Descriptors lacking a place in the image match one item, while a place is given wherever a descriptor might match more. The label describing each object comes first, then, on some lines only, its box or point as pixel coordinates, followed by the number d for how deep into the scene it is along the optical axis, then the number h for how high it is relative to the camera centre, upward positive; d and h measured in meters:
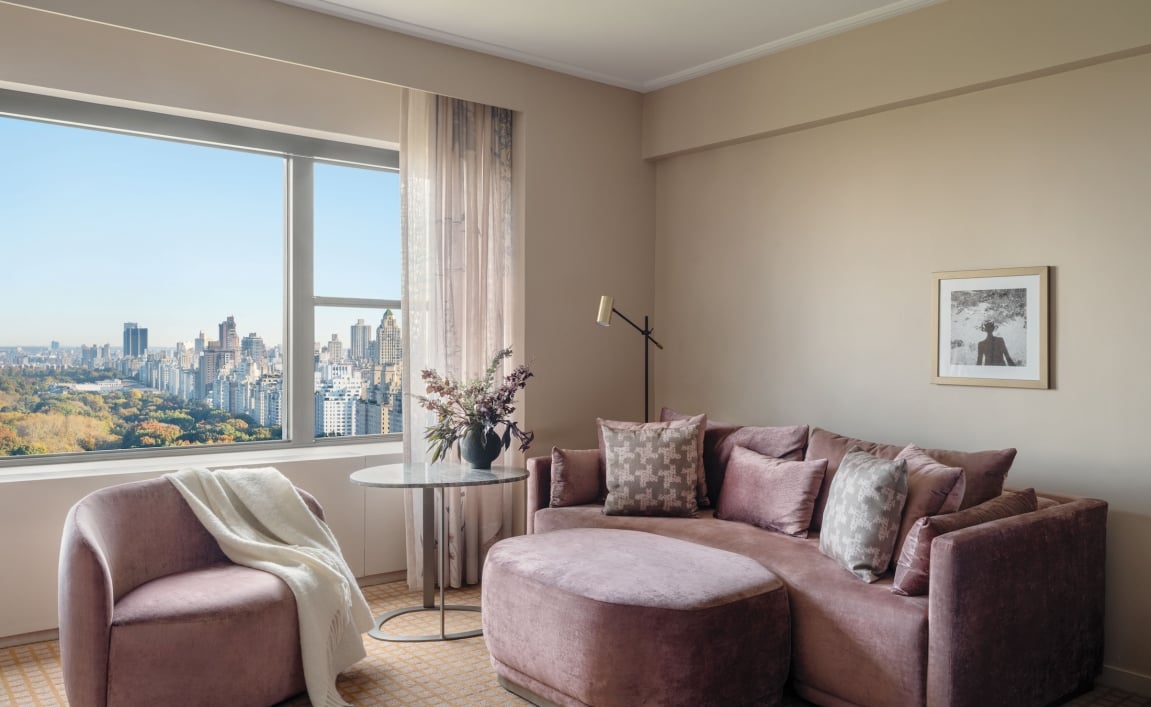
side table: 3.72 -0.61
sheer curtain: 4.54 +0.43
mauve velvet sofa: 2.66 -0.91
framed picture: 3.55 +0.06
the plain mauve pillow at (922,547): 2.78 -0.66
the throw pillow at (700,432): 4.16 -0.43
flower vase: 4.18 -0.50
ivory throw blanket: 3.12 -0.80
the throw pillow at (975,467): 3.17 -0.46
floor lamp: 4.53 +0.12
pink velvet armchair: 2.72 -0.88
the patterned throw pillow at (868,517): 3.03 -0.62
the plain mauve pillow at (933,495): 3.09 -0.54
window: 3.92 +0.30
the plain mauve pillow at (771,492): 3.64 -0.65
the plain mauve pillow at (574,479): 4.20 -0.66
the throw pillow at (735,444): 3.99 -0.48
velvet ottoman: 2.74 -0.94
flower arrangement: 4.21 -0.30
